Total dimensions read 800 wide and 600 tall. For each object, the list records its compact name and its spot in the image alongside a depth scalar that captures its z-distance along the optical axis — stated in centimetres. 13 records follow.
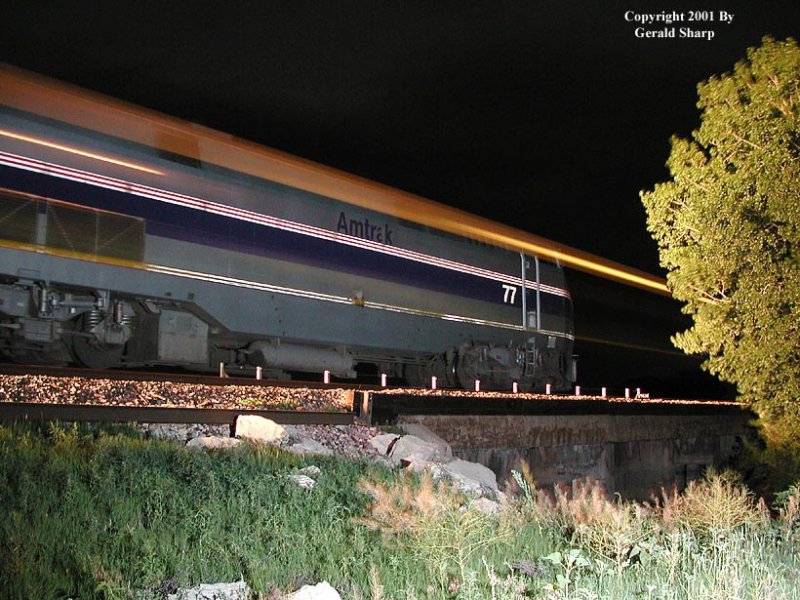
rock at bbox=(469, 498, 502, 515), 852
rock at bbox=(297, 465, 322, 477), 927
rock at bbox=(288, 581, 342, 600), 530
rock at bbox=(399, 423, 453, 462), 1355
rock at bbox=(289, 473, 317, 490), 867
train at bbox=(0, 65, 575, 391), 1181
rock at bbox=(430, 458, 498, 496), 1065
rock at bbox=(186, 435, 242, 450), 1033
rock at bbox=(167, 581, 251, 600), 533
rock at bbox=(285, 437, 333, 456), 1095
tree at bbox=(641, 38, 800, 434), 1297
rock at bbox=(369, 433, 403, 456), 1248
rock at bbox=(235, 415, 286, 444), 1130
